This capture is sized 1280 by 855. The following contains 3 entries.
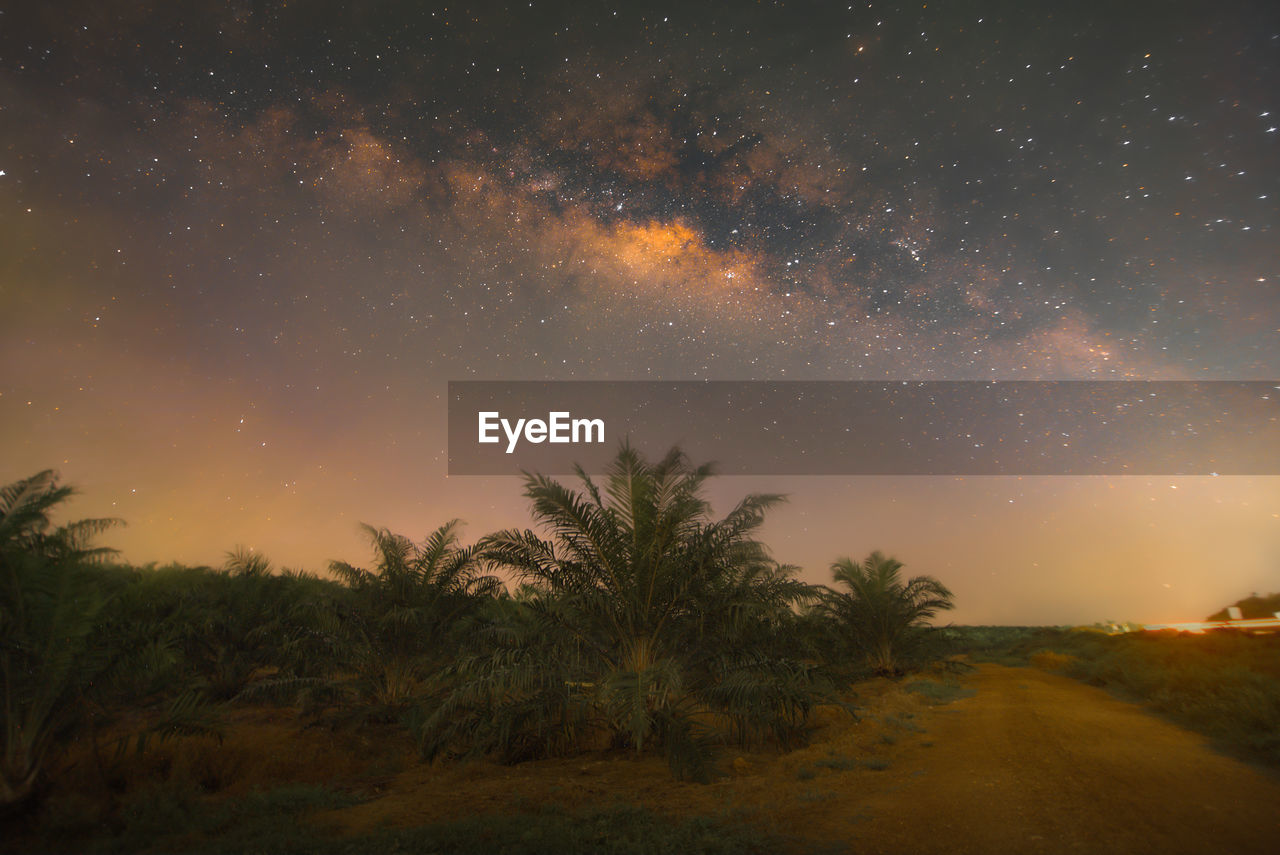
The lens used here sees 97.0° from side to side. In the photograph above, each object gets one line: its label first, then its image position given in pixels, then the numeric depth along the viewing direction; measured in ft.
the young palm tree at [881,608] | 68.08
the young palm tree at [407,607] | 41.19
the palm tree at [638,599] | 29.81
